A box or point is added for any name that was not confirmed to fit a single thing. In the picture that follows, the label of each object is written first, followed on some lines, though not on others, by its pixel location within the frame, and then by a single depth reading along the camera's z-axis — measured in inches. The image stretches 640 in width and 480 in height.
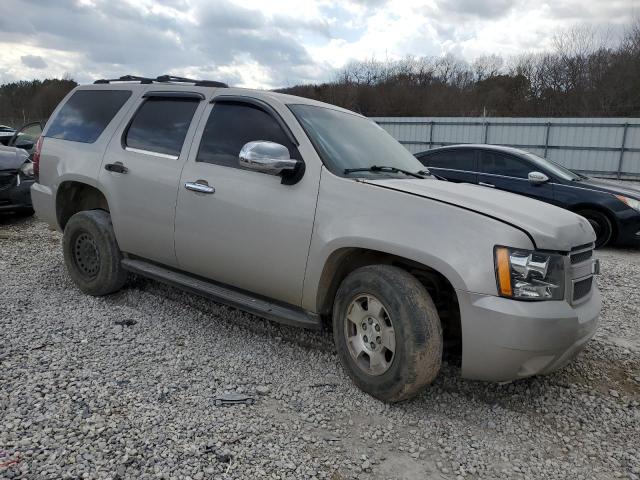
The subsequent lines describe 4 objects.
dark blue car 294.8
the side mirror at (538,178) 304.8
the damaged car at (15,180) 307.7
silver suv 105.6
